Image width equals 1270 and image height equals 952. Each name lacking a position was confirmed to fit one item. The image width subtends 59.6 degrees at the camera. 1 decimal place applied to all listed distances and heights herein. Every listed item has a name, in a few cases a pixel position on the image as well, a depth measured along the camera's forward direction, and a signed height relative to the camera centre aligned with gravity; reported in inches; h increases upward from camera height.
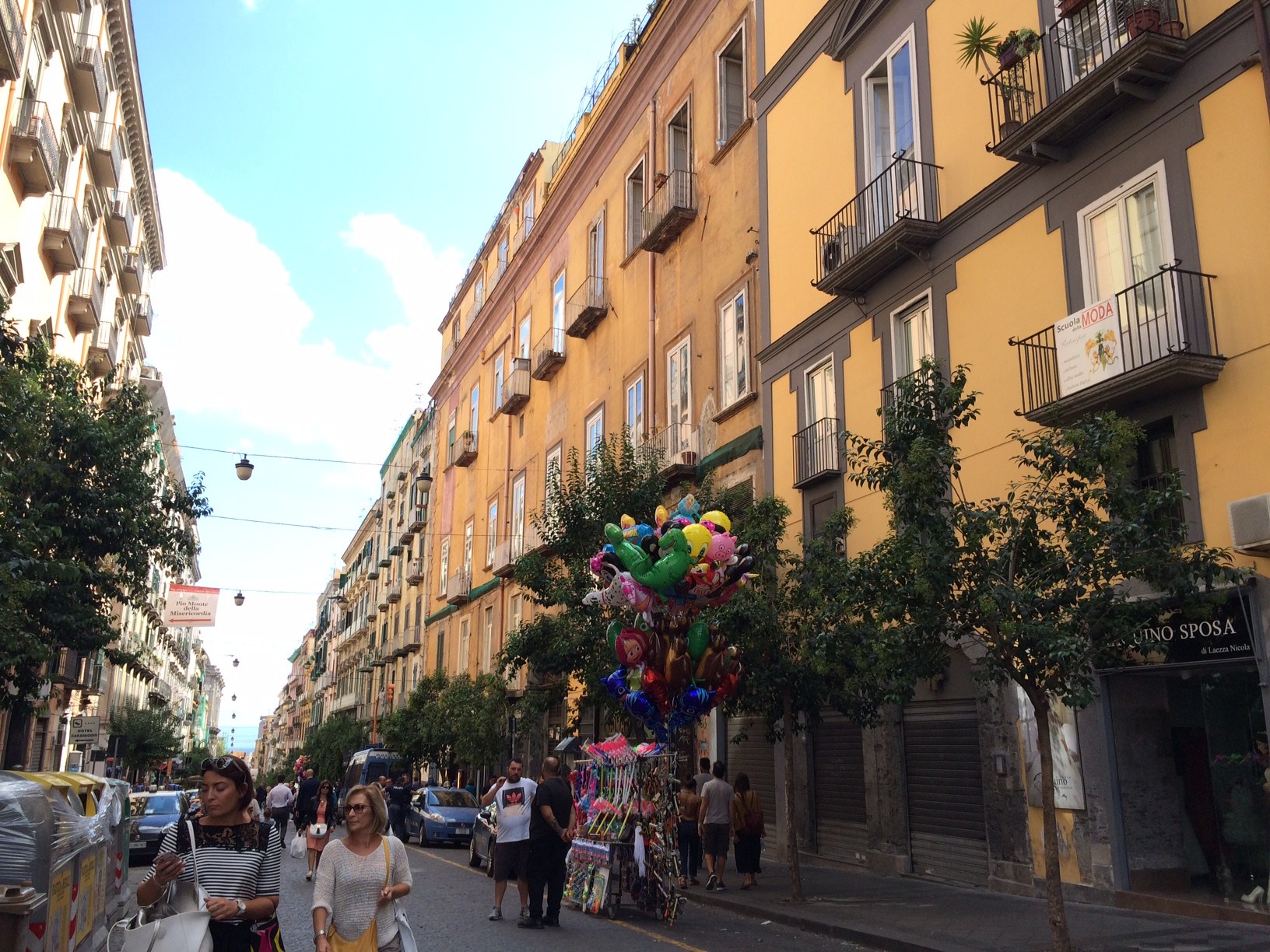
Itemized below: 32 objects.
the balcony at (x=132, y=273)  1529.3 +647.5
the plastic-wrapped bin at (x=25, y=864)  266.2 -29.7
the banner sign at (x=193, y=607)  1277.1 +164.7
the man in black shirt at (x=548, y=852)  472.7 -41.2
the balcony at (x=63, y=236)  1008.9 +464.7
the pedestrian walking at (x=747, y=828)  611.2 -39.5
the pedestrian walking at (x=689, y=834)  637.9 -44.4
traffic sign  1349.7 +23.6
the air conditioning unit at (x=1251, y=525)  413.4 +86.2
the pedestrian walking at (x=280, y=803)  915.4 -42.5
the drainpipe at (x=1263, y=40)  431.8 +272.6
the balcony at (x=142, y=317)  1654.8 +638.3
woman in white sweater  226.8 -26.1
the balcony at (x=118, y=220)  1352.1 +631.1
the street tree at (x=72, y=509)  592.4 +146.0
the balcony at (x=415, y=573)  2074.3 +334.6
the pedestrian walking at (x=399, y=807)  1026.7 -49.5
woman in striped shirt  204.1 -20.3
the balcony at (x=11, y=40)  794.8 +507.3
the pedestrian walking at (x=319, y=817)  509.0 -40.1
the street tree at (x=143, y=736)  2090.3 +27.0
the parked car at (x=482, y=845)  707.4 -61.5
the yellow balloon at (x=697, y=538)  535.2 +101.7
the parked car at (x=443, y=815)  991.6 -55.4
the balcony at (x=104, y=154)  1218.3 +639.6
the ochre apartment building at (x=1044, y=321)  443.2 +213.4
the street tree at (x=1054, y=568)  368.2 +63.8
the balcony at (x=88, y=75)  1085.8 +646.0
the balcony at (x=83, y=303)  1149.7 +455.2
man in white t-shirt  490.9 -37.2
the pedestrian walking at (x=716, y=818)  625.3 -34.9
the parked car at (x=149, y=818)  827.4 -51.6
